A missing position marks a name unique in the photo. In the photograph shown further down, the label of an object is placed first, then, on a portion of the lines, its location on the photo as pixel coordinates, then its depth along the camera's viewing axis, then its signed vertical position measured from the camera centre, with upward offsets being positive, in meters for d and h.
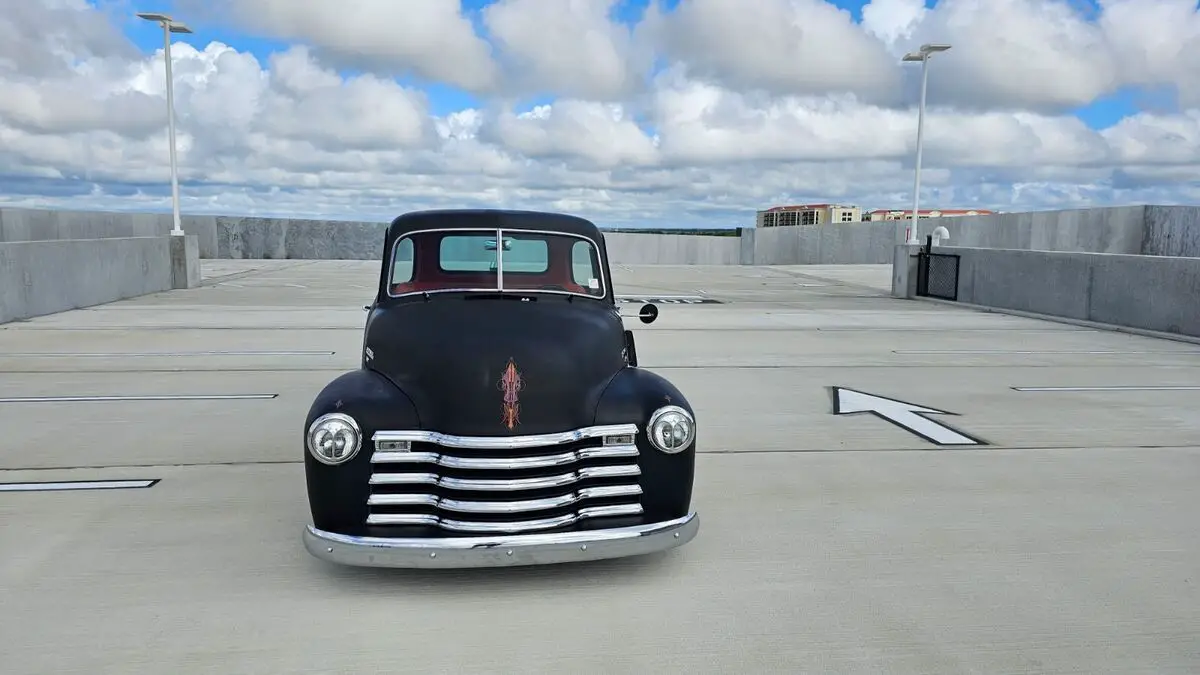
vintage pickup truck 3.90 -0.97
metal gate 19.69 -0.55
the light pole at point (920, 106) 20.83 +3.76
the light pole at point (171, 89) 19.98 +3.71
